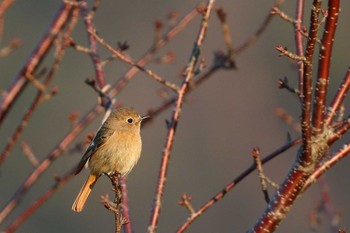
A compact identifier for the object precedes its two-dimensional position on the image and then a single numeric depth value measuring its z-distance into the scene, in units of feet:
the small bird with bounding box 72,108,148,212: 35.63
